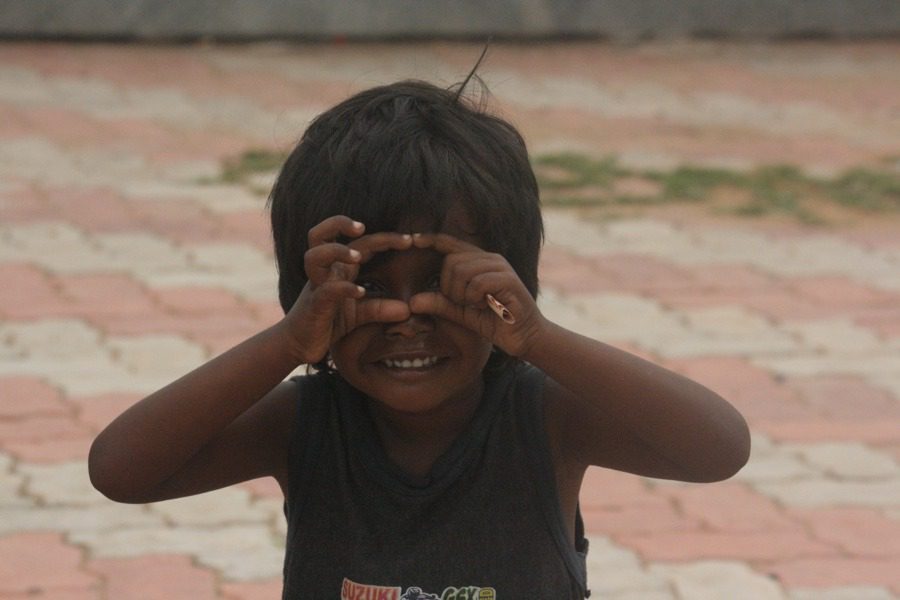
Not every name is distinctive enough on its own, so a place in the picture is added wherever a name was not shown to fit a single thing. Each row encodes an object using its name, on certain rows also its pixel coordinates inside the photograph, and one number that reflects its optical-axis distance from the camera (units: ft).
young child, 12.84
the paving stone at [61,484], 25.00
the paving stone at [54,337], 31.42
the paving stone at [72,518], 24.04
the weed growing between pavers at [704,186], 42.60
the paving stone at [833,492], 25.31
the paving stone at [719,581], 22.26
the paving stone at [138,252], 36.76
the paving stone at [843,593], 22.22
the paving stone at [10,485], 24.85
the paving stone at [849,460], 26.32
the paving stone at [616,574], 22.41
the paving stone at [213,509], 24.43
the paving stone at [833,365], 30.89
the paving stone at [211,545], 22.94
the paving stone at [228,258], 36.68
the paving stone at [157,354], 30.42
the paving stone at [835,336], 32.19
